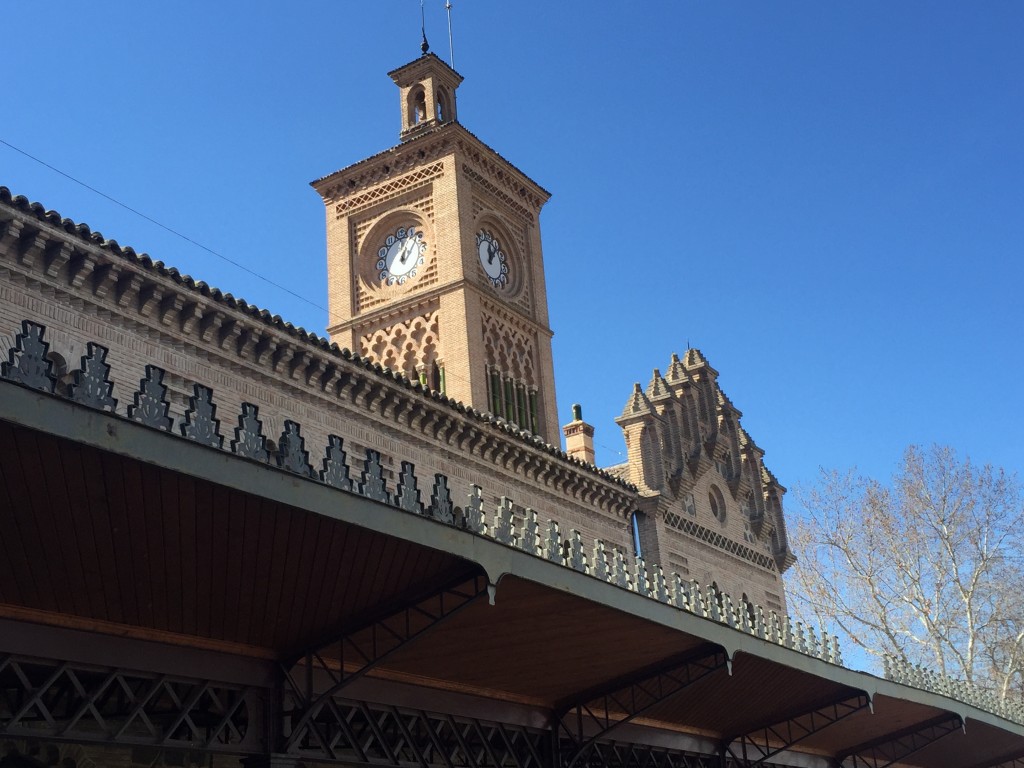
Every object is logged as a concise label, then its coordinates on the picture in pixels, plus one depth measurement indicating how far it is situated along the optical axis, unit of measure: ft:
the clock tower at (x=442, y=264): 104.73
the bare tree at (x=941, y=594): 137.59
